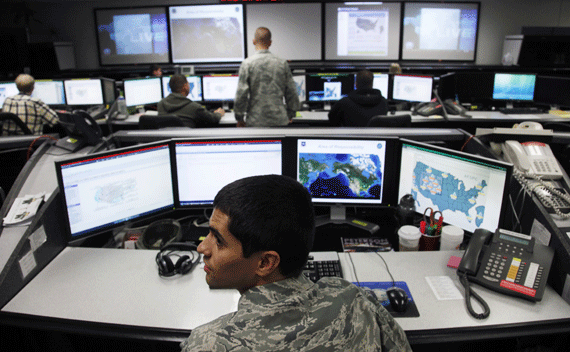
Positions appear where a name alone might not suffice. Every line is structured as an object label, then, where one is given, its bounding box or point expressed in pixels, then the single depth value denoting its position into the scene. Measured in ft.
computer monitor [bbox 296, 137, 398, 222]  5.35
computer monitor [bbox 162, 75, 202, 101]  15.36
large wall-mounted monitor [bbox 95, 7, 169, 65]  24.22
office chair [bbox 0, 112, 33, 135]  10.65
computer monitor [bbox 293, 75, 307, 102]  15.67
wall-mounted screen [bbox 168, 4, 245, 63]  23.45
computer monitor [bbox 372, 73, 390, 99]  15.56
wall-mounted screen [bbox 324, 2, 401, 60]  23.25
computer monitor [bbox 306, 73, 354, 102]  15.66
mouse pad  3.72
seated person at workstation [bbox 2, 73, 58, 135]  12.32
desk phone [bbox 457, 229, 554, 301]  3.88
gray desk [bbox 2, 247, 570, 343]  3.62
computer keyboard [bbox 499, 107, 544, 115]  14.48
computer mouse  3.75
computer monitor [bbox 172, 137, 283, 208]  5.31
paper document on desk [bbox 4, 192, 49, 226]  4.43
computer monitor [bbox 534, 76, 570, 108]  14.37
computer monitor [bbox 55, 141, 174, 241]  4.58
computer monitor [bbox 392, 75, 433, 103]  14.82
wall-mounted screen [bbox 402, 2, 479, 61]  23.47
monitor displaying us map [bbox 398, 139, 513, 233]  4.49
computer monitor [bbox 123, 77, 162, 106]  14.34
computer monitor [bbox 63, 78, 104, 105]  15.07
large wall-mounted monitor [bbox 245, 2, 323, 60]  23.59
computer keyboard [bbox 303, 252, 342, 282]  4.33
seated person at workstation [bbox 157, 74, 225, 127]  11.58
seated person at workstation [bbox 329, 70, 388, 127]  11.87
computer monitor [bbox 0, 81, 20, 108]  15.37
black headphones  4.38
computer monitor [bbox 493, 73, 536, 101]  15.23
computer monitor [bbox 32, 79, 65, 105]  15.30
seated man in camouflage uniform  2.10
